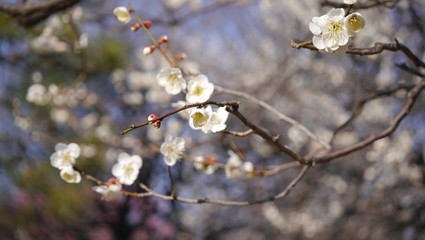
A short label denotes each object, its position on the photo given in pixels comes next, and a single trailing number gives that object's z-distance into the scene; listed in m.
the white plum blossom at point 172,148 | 0.63
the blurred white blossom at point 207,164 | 0.71
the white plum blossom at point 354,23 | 0.53
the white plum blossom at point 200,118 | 0.55
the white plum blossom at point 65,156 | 0.65
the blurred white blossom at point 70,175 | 0.65
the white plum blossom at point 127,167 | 0.65
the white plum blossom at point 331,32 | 0.53
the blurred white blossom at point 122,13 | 0.69
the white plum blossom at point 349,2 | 0.52
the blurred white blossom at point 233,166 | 0.75
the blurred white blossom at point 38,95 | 1.23
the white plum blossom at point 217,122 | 0.57
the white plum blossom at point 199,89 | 0.58
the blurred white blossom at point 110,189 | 0.64
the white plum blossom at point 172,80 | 0.62
